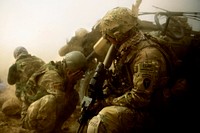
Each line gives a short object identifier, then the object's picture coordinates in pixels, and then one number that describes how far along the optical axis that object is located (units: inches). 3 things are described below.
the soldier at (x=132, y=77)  148.7
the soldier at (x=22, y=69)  262.8
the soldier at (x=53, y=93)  193.6
